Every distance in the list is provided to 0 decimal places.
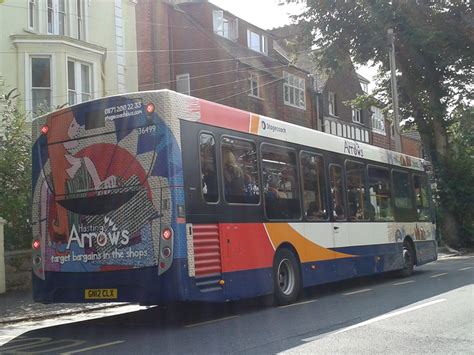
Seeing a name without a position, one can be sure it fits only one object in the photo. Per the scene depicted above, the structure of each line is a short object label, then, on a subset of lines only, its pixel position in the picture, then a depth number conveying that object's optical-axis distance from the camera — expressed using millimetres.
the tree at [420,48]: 25969
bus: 7777
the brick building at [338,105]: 36312
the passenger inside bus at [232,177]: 8752
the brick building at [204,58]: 28766
